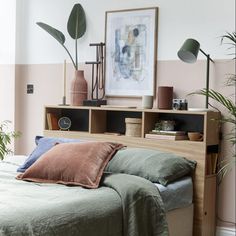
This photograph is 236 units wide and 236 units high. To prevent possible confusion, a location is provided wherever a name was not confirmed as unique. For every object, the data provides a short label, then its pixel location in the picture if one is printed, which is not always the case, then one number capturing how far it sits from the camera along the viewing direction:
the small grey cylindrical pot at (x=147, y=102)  3.96
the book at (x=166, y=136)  3.76
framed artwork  4.13
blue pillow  3.62
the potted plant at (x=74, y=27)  4.51
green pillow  3.33
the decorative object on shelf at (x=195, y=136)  3.72
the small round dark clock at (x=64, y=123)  4.45
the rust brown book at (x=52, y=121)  4.47
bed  2.38
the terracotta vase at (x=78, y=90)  4.38
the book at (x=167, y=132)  3.78
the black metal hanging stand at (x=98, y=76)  4.41
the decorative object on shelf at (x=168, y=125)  3.88
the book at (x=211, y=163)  3.69
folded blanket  2.87
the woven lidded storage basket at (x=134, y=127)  3.97
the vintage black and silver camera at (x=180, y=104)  3.83
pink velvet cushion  3.15
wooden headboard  3.61
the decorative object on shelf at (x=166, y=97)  3.85
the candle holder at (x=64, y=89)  4.52
